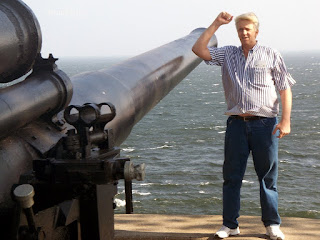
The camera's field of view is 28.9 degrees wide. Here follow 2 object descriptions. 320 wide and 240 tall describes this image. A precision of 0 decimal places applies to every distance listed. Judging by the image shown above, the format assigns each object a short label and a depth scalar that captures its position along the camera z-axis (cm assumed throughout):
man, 441
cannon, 289
